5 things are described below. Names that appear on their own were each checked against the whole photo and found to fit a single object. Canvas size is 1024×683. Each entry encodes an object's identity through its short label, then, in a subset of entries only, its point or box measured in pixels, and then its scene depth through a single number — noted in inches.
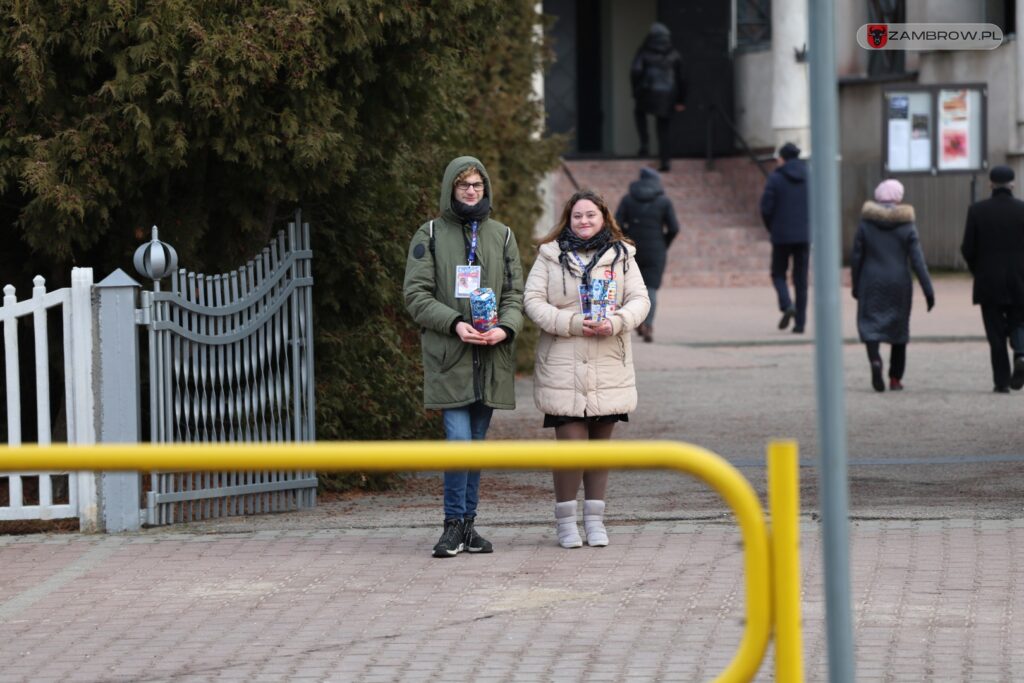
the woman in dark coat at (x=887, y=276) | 1093.8
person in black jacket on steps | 2085.4
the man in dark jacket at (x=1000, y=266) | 1075.3
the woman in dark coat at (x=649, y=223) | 1389.0
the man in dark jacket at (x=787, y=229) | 1480.1
